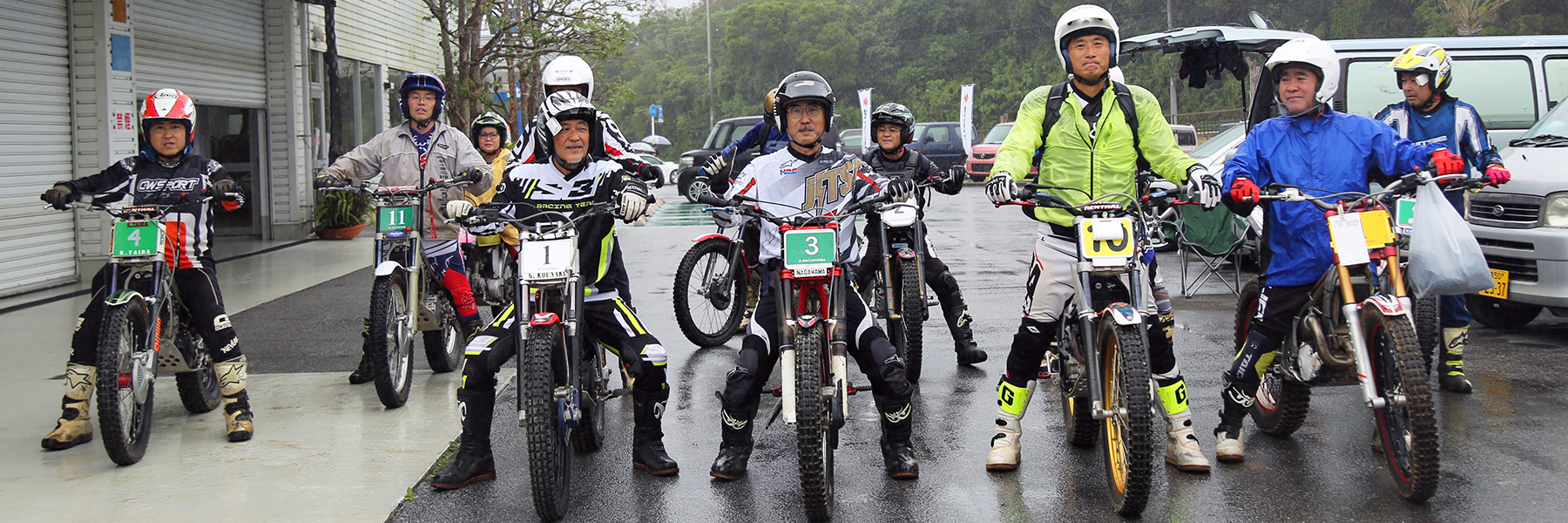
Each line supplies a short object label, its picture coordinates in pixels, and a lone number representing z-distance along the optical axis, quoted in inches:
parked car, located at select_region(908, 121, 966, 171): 1184.2
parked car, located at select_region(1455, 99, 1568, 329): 283.0
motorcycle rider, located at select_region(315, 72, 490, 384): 280.2
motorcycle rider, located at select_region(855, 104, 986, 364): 288.8
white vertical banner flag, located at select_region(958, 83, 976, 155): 1201.4
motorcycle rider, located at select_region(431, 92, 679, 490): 195.5
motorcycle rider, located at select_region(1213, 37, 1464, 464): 197.0
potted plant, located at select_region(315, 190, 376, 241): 648.4
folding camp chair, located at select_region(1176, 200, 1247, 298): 394.6
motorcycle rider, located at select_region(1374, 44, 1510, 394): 268.4
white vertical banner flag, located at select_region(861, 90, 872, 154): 981.1
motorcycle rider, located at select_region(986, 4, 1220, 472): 193.9
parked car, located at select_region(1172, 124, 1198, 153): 989.2
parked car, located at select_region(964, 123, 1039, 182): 1111.6
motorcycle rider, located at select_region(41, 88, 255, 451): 220.2
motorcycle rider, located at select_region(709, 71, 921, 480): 193.2
